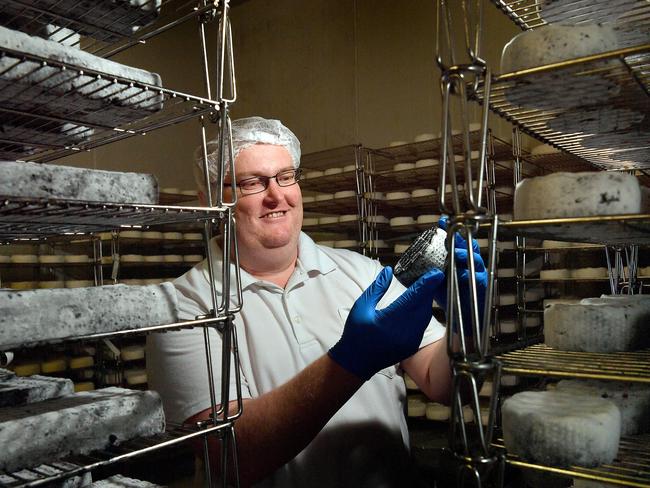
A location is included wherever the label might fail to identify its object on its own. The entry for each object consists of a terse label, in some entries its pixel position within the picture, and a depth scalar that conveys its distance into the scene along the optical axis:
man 1.30
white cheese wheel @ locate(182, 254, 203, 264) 4.72
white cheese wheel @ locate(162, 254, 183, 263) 4.58
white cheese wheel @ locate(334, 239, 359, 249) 4.01
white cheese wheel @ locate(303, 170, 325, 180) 4.23
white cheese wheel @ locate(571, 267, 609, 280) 3.04
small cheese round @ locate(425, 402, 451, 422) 3.35
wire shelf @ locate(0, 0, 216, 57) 0.84
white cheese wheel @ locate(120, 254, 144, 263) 4.30
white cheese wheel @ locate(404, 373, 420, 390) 3.51
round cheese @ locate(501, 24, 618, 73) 0.82
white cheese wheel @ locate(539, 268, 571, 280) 3.22
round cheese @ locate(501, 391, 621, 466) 0.79
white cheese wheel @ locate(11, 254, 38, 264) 4.00
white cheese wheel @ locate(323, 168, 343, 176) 4.10
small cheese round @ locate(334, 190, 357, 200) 4.07
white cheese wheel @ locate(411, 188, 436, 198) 3.78
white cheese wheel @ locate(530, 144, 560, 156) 3.20
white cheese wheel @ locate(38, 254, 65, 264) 4.12
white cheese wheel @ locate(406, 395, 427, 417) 3.42
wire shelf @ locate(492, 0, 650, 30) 0.90
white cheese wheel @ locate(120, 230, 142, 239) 4.47
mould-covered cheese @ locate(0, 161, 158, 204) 0.76
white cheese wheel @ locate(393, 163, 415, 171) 3.88
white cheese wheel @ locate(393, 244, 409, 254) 3.86
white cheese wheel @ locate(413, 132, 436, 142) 3.76
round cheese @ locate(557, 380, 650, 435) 0.99
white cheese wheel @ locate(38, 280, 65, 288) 4.14
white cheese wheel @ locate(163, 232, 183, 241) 4.58
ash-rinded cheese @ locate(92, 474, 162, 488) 0.94
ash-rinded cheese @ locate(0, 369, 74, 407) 0.92
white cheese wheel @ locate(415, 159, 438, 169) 3.72
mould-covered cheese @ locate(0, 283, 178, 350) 0.74
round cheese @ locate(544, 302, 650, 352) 0.98
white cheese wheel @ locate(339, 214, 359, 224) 4.04
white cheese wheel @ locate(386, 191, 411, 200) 3.94
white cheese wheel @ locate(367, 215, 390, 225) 4.00
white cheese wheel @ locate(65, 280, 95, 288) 4.16
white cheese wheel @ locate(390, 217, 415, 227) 3.92
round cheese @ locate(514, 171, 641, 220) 0.86
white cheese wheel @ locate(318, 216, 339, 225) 4.20
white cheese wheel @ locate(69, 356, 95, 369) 4.00
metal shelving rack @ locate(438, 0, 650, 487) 0.74
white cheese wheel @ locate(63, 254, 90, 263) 4.19
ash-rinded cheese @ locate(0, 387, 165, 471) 0.76
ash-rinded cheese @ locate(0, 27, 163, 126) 0.75
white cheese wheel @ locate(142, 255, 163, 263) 4.44
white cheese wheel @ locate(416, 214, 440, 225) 3.77
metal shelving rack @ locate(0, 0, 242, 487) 0.81
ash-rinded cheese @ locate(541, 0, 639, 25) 0.91
